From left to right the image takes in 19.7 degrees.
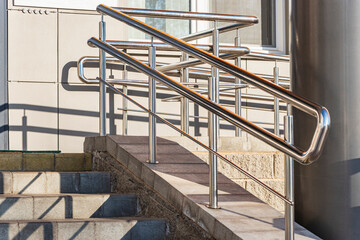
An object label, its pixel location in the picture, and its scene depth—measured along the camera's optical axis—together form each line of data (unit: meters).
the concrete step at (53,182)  6.18
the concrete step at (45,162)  7.01
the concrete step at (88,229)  5.00
